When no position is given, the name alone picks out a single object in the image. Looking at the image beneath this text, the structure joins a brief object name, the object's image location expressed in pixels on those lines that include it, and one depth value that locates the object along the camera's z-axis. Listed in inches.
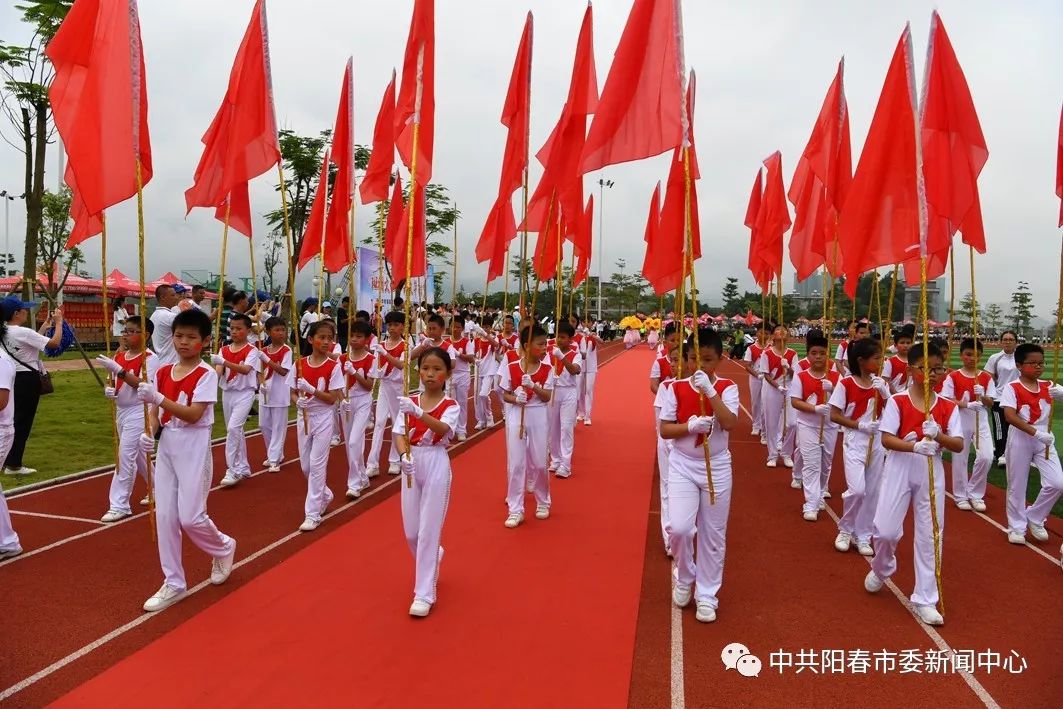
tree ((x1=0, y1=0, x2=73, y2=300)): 570.3
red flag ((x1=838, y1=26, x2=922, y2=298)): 205.5
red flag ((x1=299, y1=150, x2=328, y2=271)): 373.1
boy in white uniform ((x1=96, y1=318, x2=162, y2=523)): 248.1
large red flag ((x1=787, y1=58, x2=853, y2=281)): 283.7
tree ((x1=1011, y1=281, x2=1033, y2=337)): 2278.5
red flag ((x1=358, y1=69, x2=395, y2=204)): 327.3
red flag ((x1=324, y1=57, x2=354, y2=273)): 305.6
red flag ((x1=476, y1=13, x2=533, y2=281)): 283.0
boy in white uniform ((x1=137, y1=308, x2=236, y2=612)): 177.9
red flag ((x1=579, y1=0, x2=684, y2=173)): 199.9
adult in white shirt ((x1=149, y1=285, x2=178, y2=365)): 321.7
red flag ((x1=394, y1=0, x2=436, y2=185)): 227.3
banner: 880.9
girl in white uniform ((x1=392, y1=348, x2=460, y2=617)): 177.0
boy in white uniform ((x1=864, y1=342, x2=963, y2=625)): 179.3
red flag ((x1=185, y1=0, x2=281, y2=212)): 248.4
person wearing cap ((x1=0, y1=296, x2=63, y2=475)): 260.4
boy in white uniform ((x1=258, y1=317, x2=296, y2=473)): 311.6
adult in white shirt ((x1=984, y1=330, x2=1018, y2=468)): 319.3
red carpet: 141.0
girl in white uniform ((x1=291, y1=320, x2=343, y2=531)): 248.4
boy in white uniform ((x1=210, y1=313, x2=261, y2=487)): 301.6
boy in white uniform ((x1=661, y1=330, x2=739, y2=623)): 176.6
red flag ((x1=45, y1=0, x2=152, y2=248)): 197.2
